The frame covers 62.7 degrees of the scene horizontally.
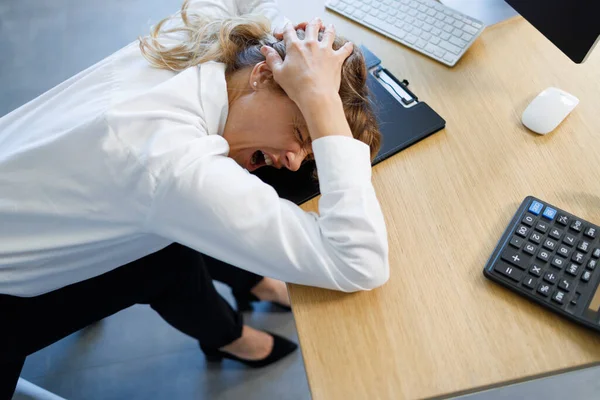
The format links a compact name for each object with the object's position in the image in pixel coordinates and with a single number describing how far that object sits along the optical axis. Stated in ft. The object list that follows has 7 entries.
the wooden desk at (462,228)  2.04
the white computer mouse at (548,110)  2.78
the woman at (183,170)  2.16
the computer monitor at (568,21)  2.60
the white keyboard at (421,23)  3.21
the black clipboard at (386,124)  2.65
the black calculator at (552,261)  2.14
